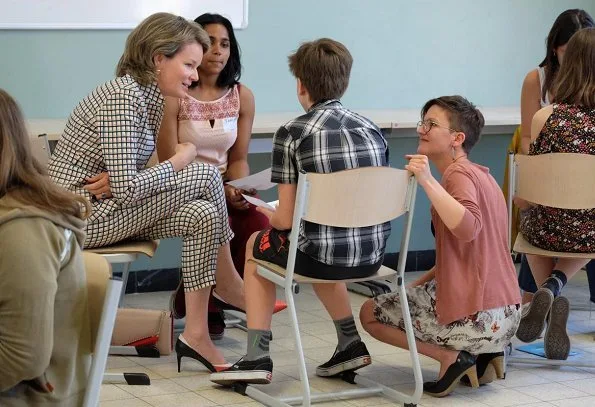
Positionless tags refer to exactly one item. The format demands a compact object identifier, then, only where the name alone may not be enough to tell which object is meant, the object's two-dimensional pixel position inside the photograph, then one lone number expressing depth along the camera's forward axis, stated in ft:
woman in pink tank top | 17.67
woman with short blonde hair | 14.70
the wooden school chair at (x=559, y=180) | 15.84
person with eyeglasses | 14.64
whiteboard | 19.46
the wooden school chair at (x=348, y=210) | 13.43
